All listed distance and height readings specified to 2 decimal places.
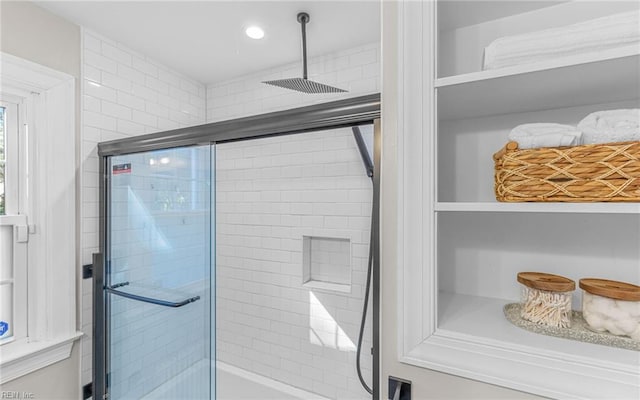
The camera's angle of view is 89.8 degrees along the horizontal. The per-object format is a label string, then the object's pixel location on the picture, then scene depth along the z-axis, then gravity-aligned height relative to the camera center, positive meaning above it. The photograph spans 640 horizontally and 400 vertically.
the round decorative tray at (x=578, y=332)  0.68 -0.30
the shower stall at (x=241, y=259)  1.34 -0.33
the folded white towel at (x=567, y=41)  0.63 +0.33
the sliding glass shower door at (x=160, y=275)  1.35 -0.35
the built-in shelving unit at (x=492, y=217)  0.64 -0.05
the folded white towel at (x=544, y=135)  0.69 +0.14
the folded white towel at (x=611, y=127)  0.65 +0.15
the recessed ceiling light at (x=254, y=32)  1.70 +0.92
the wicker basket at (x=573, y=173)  0.62 +0.06
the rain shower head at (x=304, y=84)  1.41 +0.52
